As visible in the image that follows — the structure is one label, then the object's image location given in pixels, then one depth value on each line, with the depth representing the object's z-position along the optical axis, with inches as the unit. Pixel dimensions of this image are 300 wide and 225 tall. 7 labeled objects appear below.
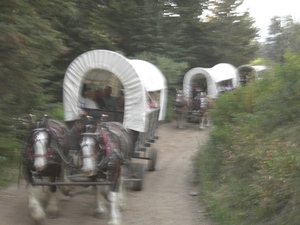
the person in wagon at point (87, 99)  418.6
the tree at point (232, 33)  1262.9
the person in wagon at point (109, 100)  445.7
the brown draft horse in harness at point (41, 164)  287.9
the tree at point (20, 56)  385.4
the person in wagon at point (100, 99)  442.9
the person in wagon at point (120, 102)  460.9
